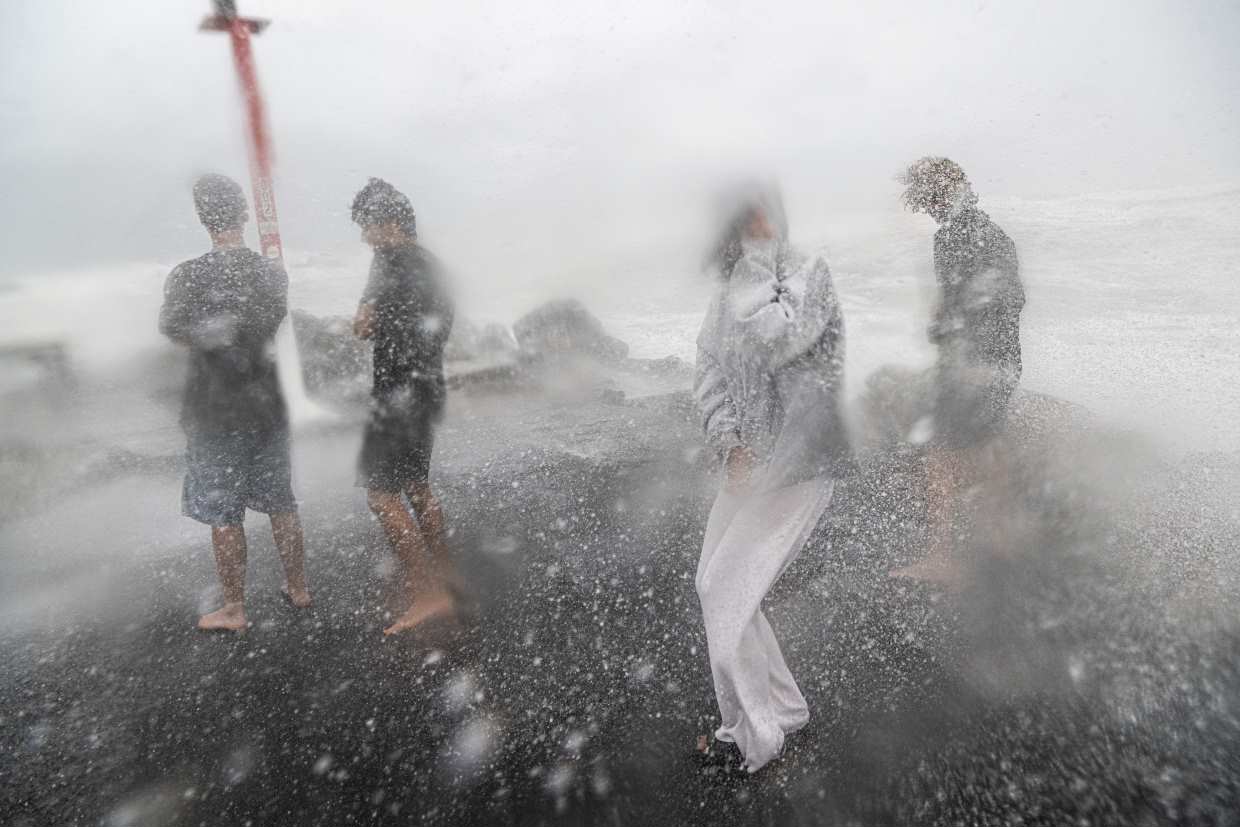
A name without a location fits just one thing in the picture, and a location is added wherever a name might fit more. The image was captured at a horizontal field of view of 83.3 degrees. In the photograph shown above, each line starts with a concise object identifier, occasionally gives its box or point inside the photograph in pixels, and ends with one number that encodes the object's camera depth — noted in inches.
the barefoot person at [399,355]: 100.7
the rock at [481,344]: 238.4
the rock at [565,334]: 240.7
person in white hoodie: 75.1
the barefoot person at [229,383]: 98.2
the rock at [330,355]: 202.5
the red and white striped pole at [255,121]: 206.4
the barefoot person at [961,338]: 108.2
